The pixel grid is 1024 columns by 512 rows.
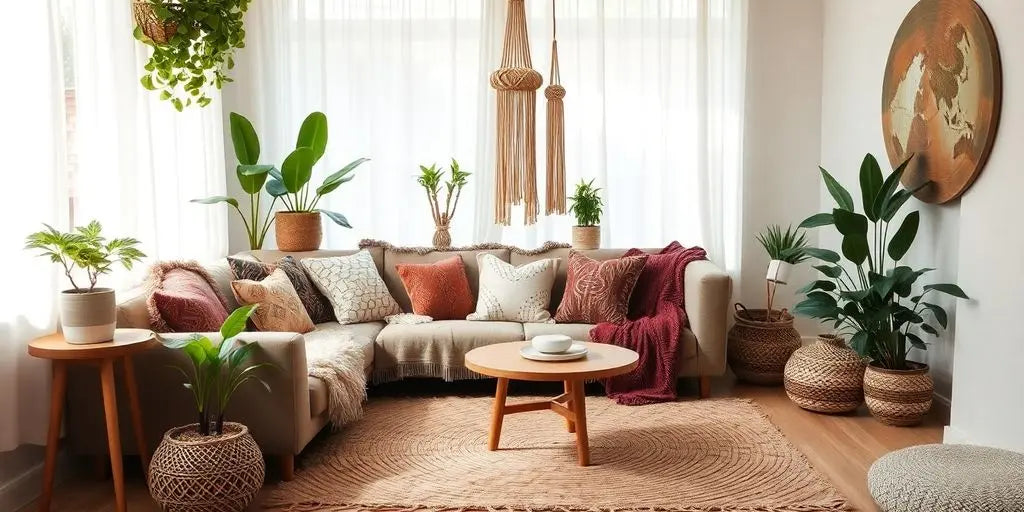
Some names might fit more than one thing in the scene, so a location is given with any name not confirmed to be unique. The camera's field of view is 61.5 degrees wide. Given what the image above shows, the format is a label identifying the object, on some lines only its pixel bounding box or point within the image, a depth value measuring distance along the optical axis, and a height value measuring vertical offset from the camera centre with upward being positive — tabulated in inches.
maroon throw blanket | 166.2 -29.4
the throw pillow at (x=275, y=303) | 155.9 -18.8
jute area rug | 114.6 -39.6
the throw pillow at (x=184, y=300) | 129.9 -15.3
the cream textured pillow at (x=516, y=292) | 181.3 -19.5
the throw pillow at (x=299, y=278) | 167.0 -15.8
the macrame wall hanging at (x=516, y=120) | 135.5 +13.0
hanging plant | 144.3 +28.8
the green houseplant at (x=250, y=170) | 182.1 +6.8
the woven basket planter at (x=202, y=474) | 104.4 -33.3
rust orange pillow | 183.8 -19.3
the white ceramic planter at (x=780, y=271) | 176.2 -15.2
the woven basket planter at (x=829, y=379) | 155.7 -33.1
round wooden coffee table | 127.3 -25.5
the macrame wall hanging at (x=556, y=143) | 147.8 +9.7
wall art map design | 132.3 +17.1
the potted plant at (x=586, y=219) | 194.5 -4.5
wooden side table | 106.7 -23.2
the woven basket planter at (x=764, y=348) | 178.7 -31.5
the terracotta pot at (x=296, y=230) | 190.9 -6.3
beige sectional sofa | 120.0 -26.8
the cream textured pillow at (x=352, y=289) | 178.7 -18.4
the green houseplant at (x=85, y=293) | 106.1 -11.2
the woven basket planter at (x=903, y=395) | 146.9 -34.0
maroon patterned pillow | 177.8 -19.2
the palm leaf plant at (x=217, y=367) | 110.8 -21.6
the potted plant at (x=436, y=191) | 196.7 +2.2
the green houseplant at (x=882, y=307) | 147.5 -19.5
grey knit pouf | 93.1 -32.0
